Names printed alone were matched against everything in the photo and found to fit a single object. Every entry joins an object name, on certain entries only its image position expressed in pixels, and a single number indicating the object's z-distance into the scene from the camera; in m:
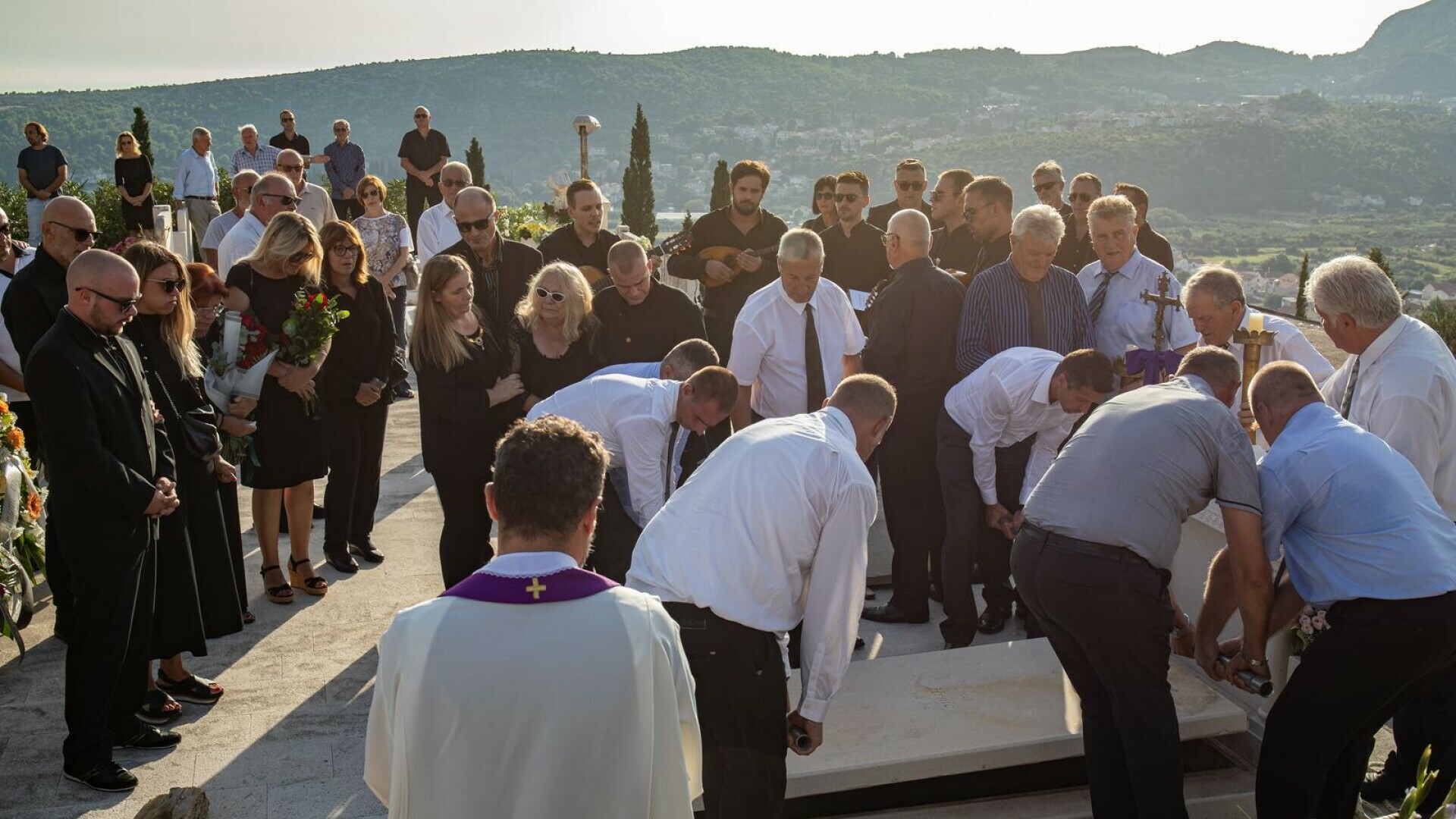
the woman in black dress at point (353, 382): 6.35
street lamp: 16.12
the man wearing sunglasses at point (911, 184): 8.98
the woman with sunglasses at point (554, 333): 5.77
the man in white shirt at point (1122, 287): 6.21
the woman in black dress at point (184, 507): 4.96
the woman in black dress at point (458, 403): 5.64
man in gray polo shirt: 3.71
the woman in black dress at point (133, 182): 15.37
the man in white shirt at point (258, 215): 7.21
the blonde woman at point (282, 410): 5.99
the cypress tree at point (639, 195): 26.97
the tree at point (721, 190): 24.75
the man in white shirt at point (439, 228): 8.95
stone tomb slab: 4.46
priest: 2.16
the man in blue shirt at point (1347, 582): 3.58
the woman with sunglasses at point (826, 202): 9.17
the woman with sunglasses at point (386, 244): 10.88
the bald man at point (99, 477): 4.23
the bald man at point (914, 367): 6.02
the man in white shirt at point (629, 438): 4.66
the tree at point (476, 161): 24.97
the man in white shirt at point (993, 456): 5.25
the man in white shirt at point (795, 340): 6.07
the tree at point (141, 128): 25.25
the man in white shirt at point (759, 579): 3.45
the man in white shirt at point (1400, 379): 4.25
